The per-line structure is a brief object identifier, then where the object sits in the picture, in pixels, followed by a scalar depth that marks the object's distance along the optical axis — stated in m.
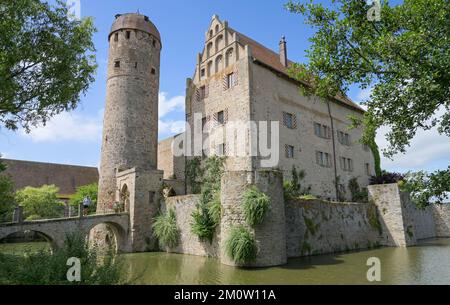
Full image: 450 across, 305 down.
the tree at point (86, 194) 34.16
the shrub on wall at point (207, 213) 17.47
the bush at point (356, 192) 29.64
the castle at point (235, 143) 20.66
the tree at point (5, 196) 15.70
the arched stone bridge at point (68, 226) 18.16
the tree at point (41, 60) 11.41
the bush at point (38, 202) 31.08
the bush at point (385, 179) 32.06
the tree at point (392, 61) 9.01
